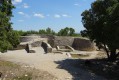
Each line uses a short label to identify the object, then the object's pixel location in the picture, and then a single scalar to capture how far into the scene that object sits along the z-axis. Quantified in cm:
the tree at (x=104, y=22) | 725
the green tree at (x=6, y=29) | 736
